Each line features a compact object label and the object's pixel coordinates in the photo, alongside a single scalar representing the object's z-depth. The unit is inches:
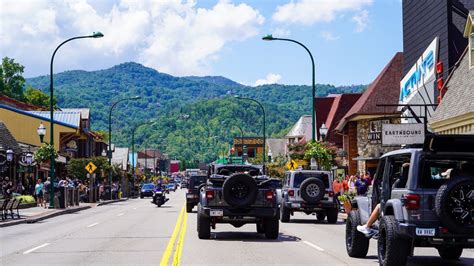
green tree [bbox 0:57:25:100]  4116.6
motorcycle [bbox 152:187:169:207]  1801.2
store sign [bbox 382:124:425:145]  1187.9
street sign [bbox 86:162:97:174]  2149.4
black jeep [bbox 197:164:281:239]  784.3
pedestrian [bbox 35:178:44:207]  1828.2
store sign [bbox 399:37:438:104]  1511.1
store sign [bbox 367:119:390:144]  2070.4
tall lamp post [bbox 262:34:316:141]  1556.3
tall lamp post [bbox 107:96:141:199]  2748.5
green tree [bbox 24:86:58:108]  4185.3
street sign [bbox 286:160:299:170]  1969.7
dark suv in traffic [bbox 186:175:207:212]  1441.9
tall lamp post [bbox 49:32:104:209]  1563.7
